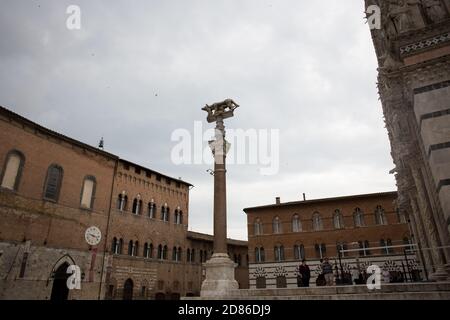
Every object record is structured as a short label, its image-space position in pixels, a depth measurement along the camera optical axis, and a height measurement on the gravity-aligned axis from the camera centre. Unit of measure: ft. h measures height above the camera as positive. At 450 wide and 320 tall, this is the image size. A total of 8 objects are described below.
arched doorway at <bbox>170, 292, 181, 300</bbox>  99.89 -2.98
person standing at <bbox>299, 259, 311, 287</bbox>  37.40 +1.08
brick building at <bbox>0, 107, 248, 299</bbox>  66.54 +16.09
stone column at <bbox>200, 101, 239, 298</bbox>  33.17 +6.65
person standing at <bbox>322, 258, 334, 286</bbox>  38.04 +1.22
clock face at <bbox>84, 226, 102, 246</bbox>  80.62 +12.62
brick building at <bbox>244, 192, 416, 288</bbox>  98.43 +15.73
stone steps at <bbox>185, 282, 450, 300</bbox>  20.61 -0.71
